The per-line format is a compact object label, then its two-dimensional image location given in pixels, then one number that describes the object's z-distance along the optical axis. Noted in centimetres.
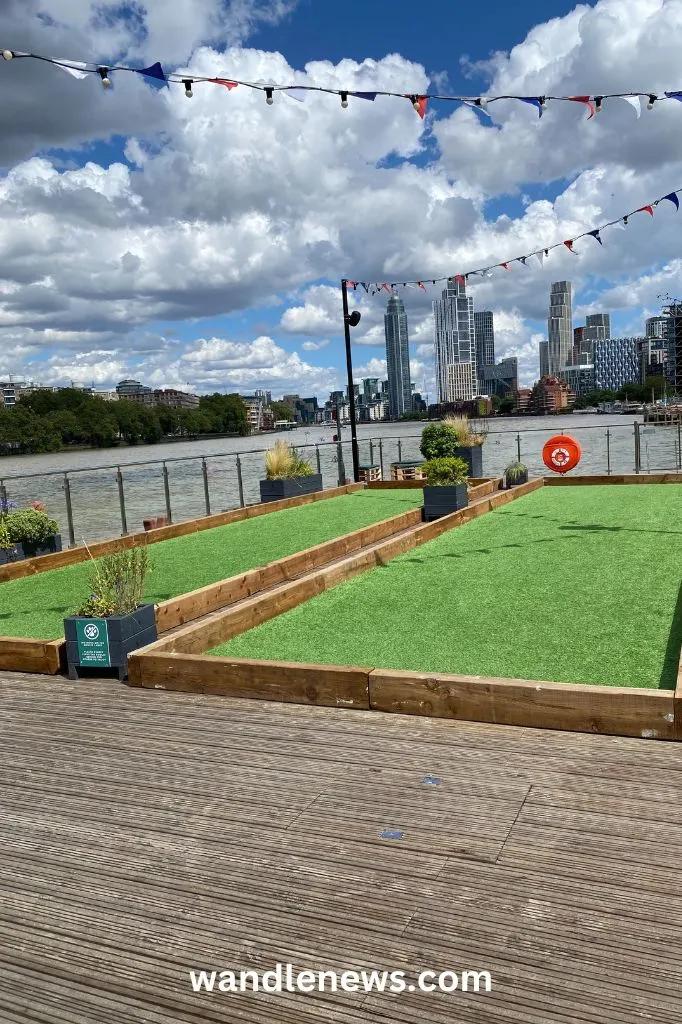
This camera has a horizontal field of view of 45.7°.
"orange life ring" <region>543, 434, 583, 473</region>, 1611
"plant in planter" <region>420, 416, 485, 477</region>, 1858
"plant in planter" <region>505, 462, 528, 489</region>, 1681
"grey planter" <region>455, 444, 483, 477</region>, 1856
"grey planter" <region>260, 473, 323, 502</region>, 1600
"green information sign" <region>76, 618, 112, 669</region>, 565
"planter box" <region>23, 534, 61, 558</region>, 1077
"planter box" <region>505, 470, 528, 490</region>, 1691
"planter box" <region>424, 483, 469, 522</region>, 1290
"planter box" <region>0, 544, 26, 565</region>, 1033
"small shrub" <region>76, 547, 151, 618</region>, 580
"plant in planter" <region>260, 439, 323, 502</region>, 1603
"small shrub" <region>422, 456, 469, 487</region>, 1297
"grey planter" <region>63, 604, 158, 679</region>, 565
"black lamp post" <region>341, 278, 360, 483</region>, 1994
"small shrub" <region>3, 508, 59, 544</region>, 1058
